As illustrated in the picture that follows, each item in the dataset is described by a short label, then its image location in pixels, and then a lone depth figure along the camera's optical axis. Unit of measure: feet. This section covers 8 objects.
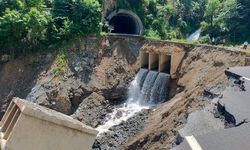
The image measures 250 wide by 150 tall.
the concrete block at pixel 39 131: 18.40
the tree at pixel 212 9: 117.60
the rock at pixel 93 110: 70.40
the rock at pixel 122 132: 61.62
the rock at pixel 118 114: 71.84
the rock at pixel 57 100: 71.61
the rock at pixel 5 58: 80.23
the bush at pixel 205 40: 100.83
